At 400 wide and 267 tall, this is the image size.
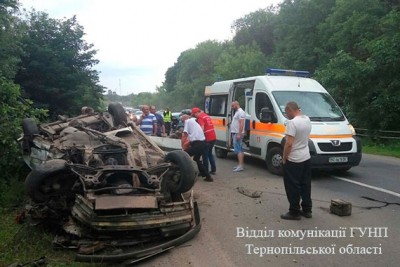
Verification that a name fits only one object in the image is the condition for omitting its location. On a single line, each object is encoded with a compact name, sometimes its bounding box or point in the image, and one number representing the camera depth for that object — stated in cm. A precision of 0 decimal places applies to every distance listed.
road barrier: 1560
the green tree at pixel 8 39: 1066
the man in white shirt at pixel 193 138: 846
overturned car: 480
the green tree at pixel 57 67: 1694
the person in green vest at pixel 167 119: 2021
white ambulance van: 856
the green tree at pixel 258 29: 4859
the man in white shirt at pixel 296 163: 582
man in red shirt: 891
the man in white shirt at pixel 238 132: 977
